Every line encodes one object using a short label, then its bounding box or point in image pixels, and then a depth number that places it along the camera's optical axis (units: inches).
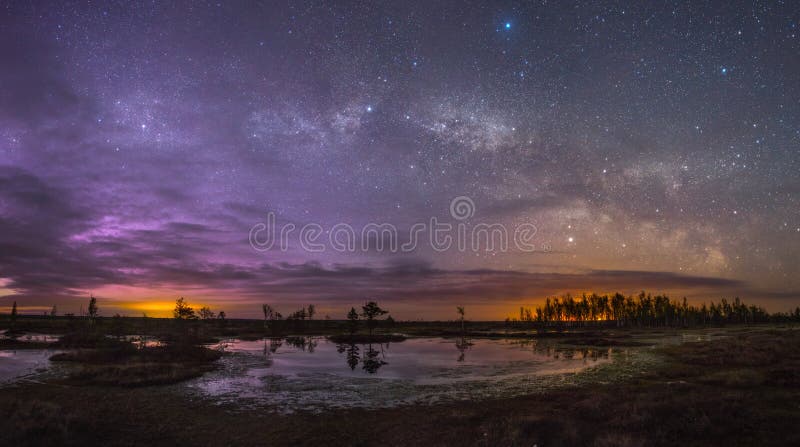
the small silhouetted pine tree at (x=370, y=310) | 4367.6
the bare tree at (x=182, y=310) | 4163.4
